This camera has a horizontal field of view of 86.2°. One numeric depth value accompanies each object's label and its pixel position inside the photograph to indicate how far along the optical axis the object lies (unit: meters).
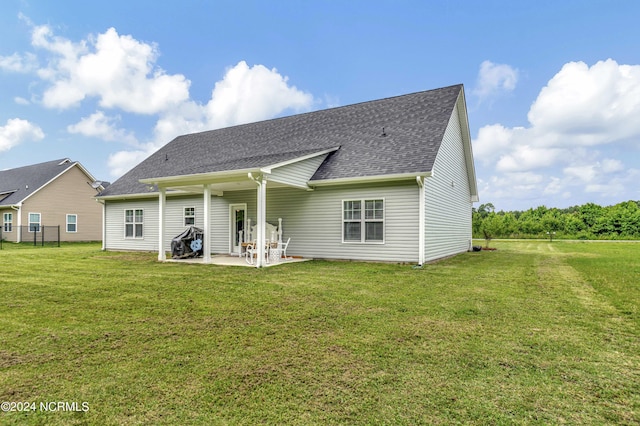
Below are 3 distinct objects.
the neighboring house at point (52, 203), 22.58
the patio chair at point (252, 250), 10.48
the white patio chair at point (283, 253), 11.64
